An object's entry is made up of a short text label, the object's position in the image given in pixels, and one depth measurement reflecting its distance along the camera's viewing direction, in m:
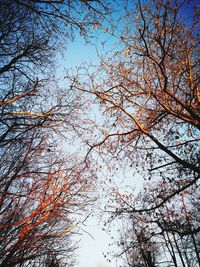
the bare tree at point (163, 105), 4.52
